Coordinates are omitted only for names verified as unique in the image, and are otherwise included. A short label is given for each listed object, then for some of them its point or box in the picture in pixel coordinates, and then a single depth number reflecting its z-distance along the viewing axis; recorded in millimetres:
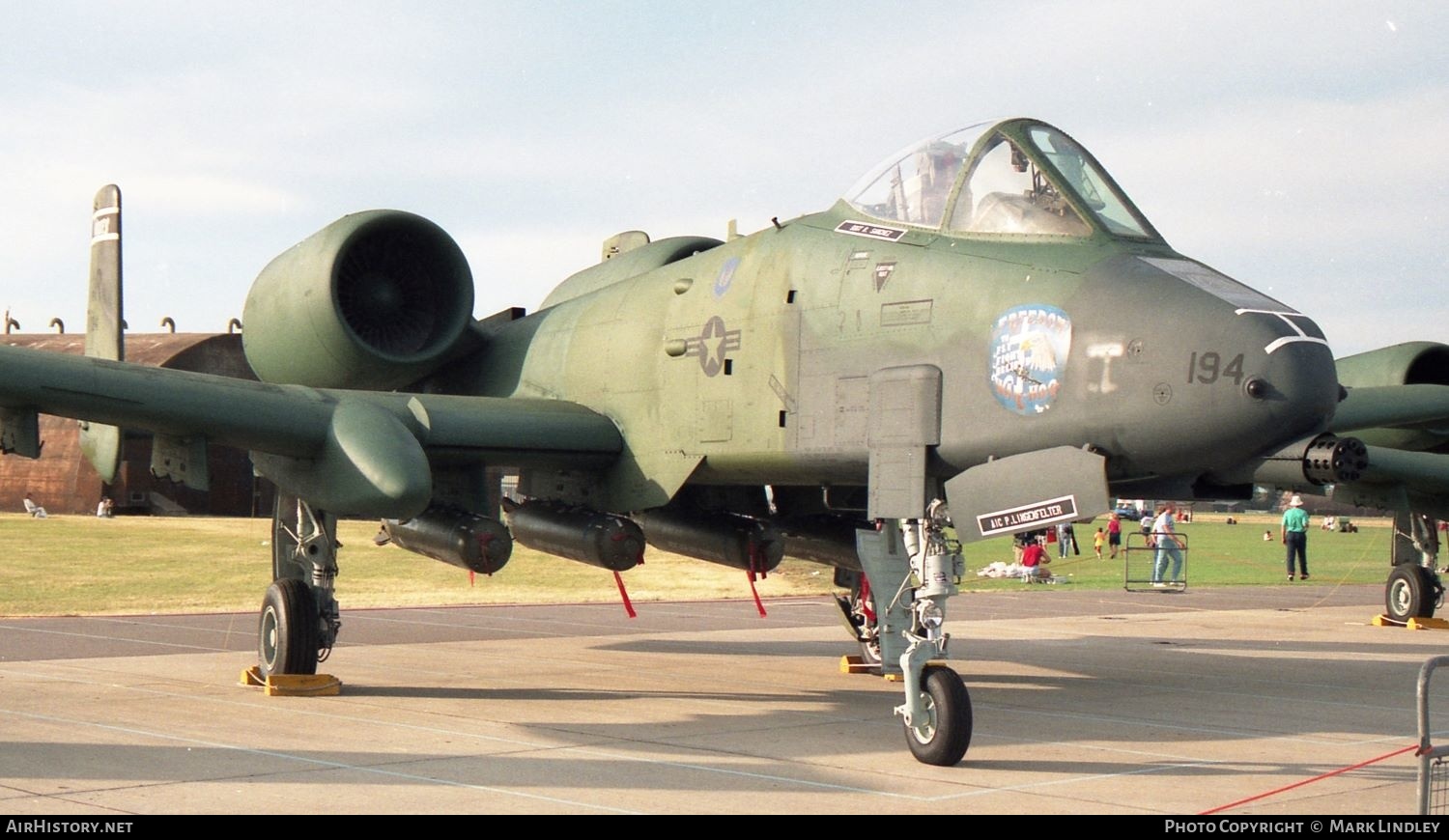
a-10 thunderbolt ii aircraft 8742
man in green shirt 33875
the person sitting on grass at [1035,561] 33441
